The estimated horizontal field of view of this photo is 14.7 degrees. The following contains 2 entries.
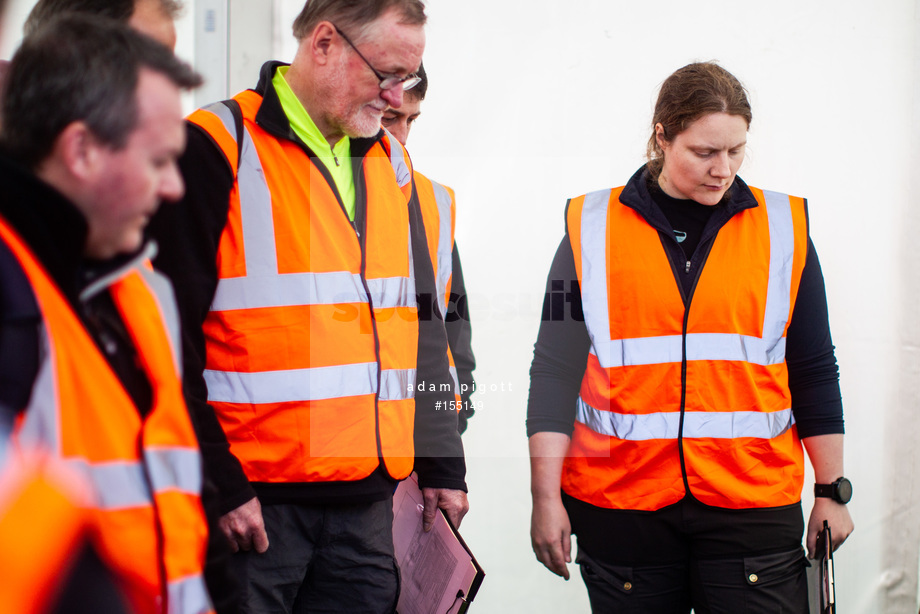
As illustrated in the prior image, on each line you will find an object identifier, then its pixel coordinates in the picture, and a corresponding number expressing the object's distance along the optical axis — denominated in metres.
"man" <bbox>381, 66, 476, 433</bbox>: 7.12
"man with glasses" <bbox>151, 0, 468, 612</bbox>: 6.64
